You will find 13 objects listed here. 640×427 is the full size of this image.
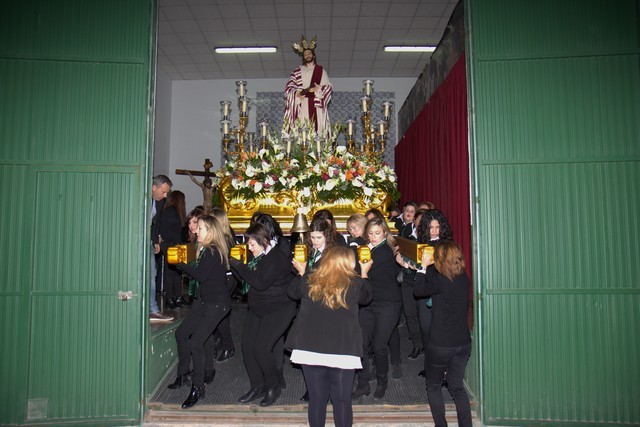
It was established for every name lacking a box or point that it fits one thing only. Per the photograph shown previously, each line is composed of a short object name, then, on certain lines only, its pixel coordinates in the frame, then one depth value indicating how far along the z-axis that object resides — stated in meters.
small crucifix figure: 8.54
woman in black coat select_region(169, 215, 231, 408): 3.24
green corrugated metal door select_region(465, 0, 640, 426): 3.03
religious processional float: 5.04
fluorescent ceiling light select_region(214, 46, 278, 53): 8.80
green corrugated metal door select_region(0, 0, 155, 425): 3.00
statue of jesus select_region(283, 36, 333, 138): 6.31
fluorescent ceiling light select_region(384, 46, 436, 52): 8.83
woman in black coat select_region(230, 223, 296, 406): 3.12
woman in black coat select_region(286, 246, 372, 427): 2.49
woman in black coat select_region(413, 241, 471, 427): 2.68
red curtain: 4.44
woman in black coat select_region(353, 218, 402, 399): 3.23
